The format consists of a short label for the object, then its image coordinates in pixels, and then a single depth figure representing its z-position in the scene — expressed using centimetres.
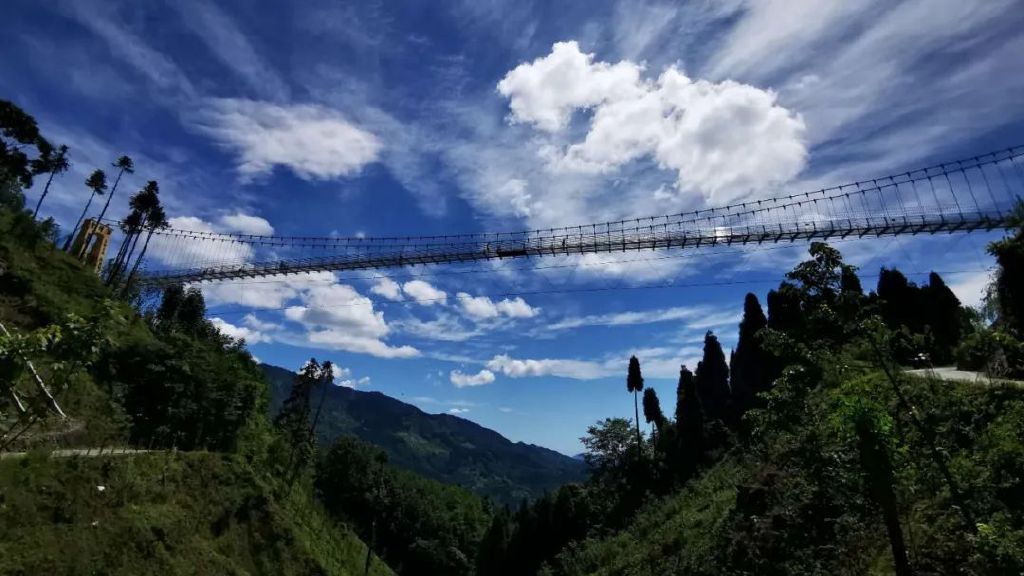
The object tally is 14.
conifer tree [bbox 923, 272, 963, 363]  3878
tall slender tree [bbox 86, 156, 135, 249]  6569
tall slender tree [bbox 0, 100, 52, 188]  5331
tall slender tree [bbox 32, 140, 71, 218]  5826
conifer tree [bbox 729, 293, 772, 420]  5544
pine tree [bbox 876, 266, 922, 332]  4204
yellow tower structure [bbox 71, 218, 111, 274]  7569
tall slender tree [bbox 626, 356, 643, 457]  7181
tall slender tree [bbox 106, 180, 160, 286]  6556
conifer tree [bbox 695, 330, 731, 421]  6556
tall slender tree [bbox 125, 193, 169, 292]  6662
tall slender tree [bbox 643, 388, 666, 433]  7431
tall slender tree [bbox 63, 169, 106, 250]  6538
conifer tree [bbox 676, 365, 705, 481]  5778
